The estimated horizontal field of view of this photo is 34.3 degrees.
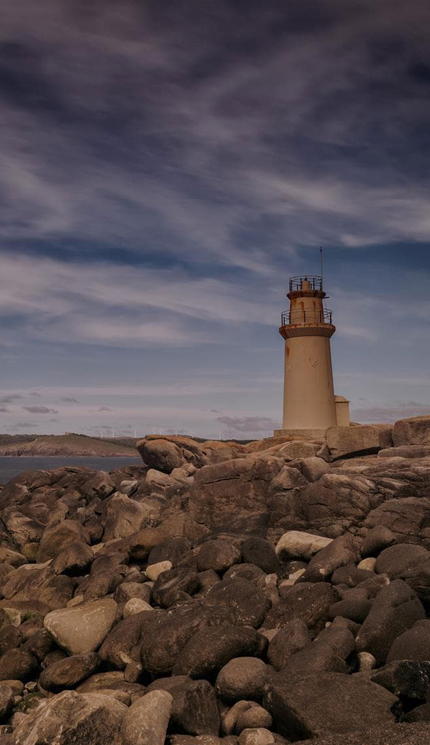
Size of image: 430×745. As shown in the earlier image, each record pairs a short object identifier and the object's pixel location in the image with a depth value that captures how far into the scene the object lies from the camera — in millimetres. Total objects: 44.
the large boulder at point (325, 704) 7496
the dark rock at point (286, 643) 10031
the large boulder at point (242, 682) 9008
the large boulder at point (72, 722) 7262
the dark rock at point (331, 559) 12867
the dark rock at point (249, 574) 13532
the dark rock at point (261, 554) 14416
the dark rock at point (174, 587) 13461
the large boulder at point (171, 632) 10586
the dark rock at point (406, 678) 7973
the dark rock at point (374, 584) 11617
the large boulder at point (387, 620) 9672
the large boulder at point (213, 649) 9805
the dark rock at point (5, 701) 10054
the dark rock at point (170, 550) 16516
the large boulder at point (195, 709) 8375
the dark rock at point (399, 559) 12406
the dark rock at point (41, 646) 12461
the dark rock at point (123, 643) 11344
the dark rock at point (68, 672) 11219
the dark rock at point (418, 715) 7387
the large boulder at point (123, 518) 19750
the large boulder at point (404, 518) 14672
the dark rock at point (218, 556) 14633
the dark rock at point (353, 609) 10711
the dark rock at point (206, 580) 13866
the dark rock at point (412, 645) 8914
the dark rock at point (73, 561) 16734
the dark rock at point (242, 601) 11438
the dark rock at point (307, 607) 11141
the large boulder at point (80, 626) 12164
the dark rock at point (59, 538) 18594
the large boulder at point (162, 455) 33281
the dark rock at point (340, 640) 9414
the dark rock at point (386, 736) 6596
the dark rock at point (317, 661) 8969
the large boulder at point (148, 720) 7527
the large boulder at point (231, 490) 18609
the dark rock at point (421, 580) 11039
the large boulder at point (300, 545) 14602
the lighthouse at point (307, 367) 33469
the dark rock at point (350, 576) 12359
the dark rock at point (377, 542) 14047
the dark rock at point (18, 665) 11969
